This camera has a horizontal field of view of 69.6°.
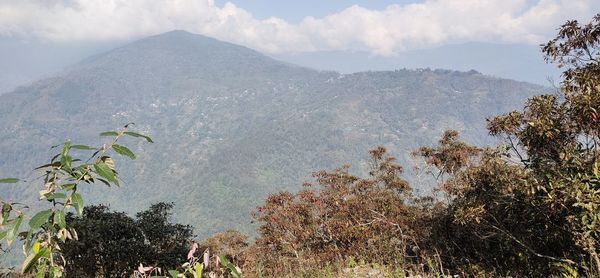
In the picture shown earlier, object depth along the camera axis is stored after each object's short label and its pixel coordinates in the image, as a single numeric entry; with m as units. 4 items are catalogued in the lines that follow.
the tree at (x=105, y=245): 8.27
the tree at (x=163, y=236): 10.15
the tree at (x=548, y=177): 4.48
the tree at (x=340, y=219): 9.48
